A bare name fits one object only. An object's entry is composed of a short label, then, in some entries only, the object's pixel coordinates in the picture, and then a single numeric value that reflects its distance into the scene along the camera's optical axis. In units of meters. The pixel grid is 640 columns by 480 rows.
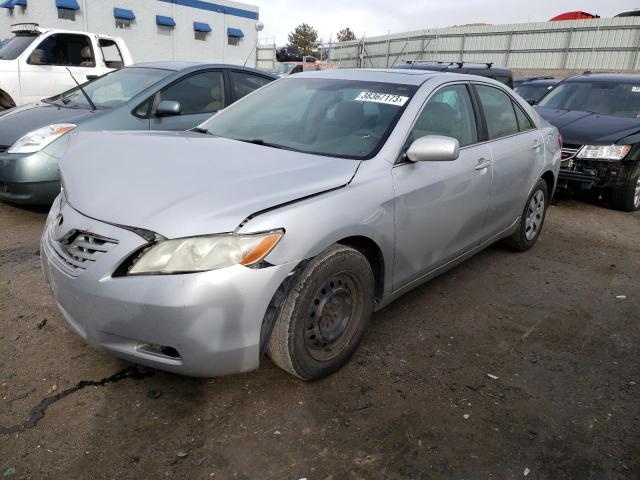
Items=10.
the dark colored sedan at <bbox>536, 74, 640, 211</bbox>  6.43
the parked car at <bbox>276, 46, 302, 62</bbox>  38.20
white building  21.50
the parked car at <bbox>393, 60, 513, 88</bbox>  10.75
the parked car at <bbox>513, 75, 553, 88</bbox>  12.95
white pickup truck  8.66
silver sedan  2.20
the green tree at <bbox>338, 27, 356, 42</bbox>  63.03
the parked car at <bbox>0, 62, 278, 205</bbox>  4.86
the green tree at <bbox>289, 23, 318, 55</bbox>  61.09
